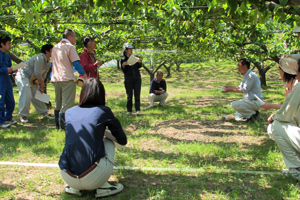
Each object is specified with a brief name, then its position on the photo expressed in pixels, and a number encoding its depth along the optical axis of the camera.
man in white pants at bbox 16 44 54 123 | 6.02
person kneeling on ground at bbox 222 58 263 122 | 6.00
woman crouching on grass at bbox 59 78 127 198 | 2.68
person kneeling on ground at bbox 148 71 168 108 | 8.72
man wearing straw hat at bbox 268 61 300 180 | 3.09
